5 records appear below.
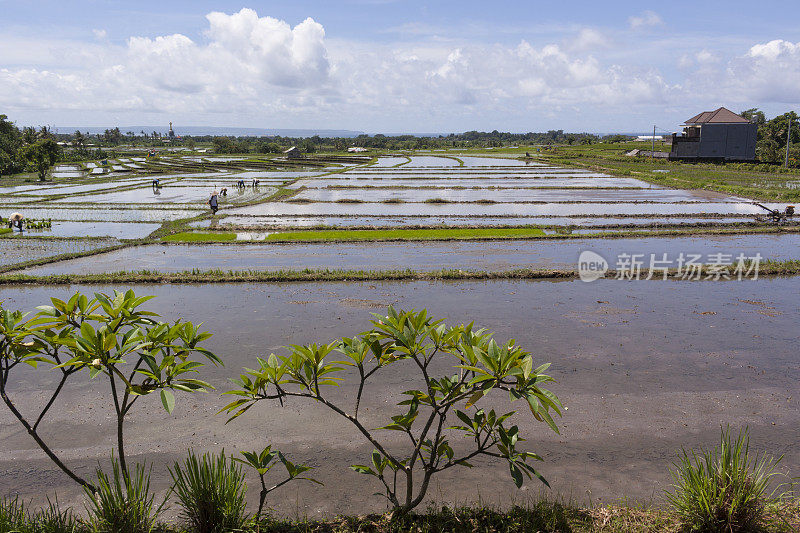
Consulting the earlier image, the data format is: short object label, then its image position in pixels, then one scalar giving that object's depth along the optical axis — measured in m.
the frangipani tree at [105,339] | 2.81
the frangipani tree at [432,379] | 2.84
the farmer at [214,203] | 25.97
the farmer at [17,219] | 21.75
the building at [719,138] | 56.56
